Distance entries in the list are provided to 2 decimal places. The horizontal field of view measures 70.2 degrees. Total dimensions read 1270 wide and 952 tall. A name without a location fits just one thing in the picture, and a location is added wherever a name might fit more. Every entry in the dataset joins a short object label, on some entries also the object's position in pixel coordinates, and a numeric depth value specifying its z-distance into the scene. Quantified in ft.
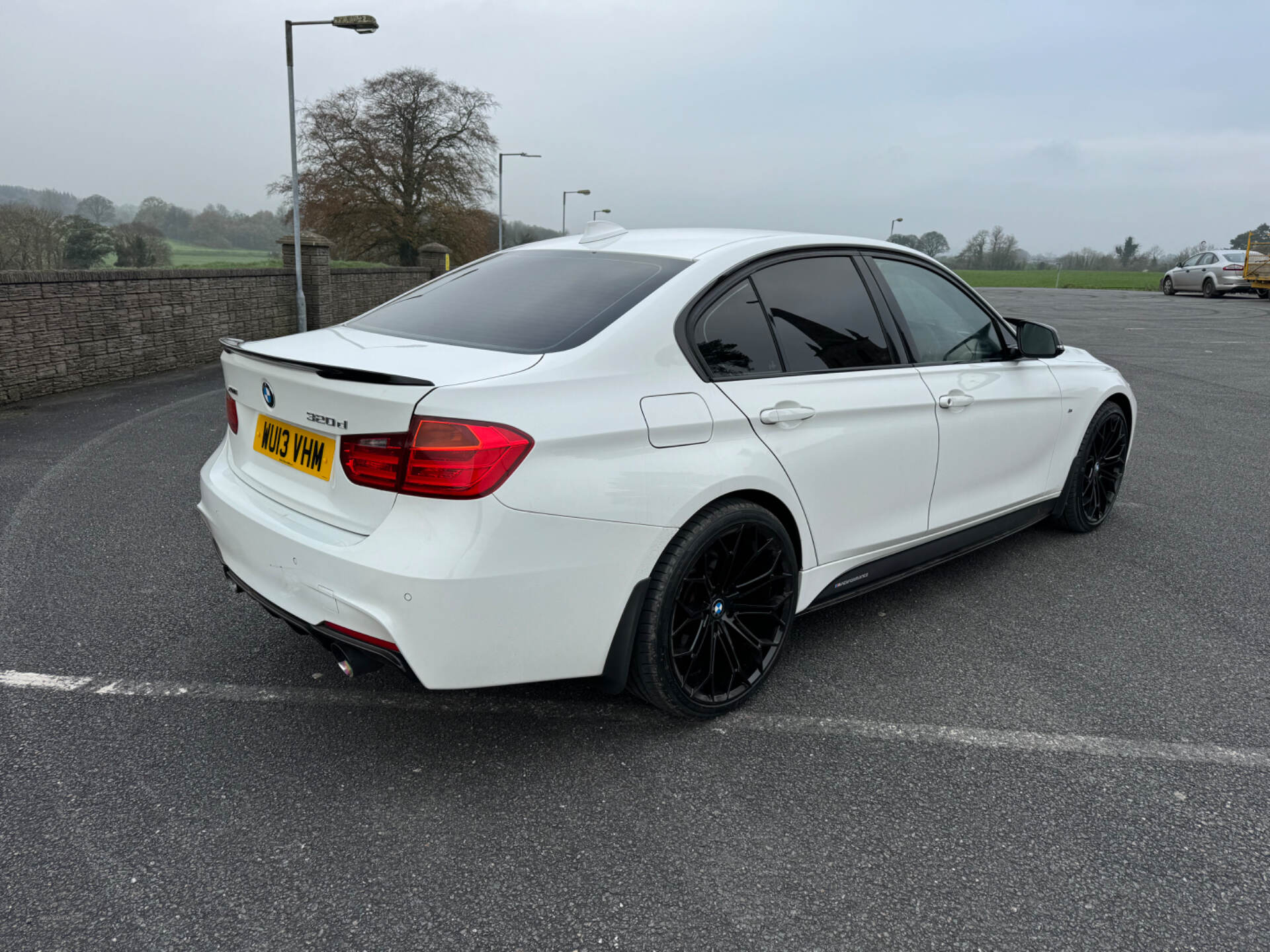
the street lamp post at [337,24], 60.39
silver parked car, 106.11
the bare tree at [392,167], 154.81
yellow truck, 104.12
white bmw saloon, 7.65
